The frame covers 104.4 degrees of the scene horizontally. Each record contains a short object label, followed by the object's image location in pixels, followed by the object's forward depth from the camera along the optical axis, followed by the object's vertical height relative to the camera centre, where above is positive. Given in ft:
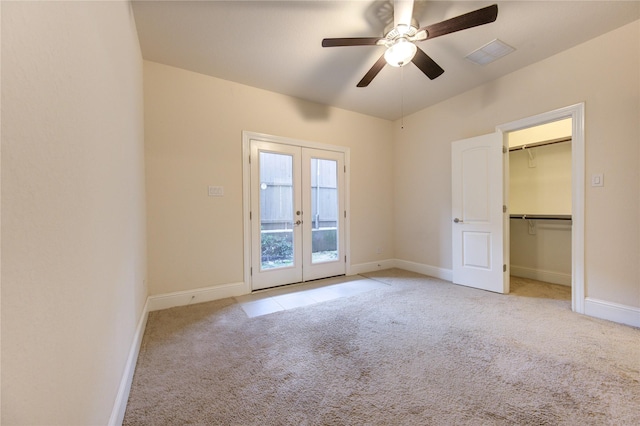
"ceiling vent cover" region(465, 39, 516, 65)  8.20 +5.46
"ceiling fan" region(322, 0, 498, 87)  5.64 +4.43
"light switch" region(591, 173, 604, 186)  8.02 +0.97
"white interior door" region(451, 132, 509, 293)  10.32 -0.13
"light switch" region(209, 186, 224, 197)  10.06 +0.88
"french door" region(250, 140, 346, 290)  11.10 -0.10
